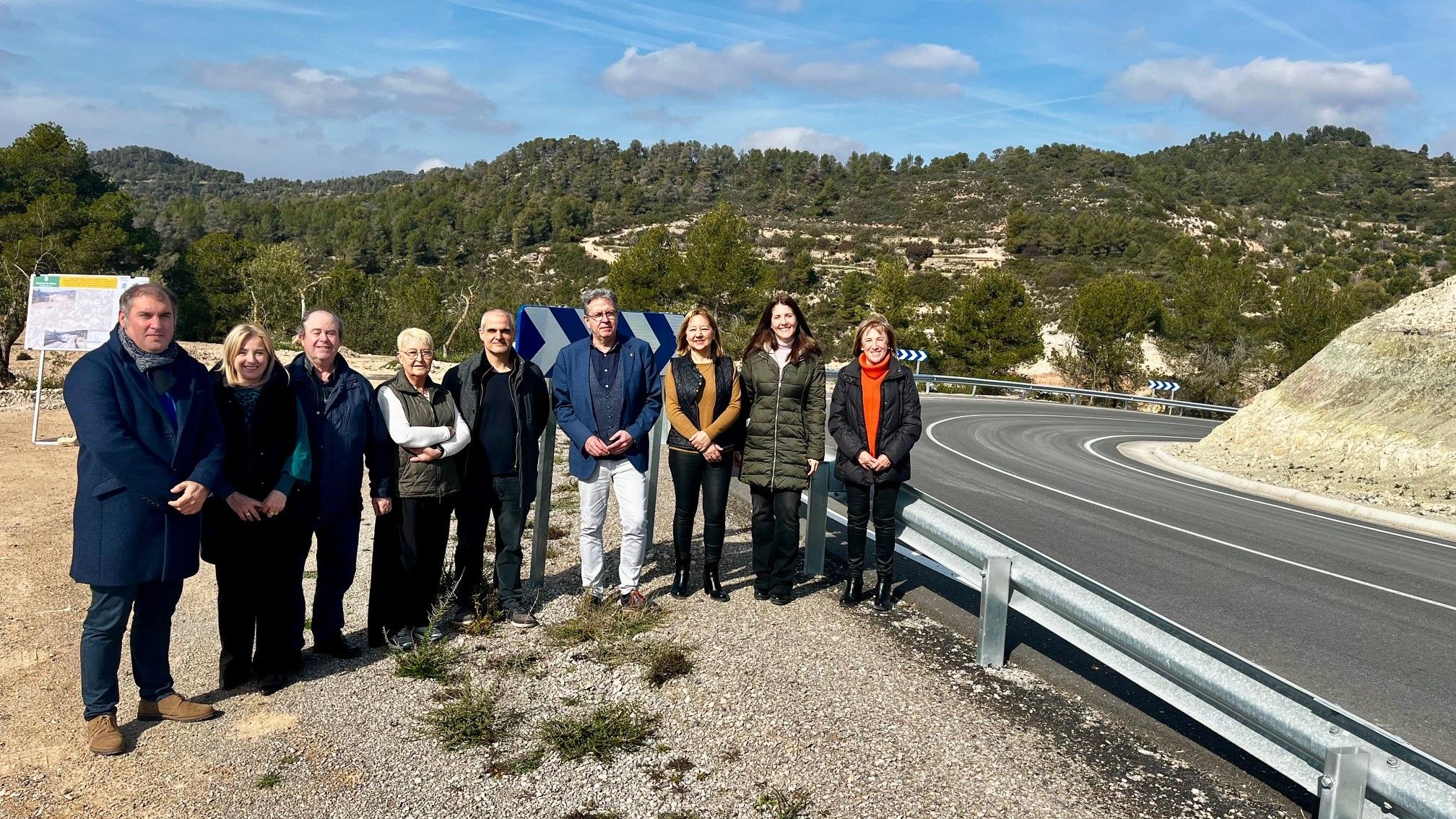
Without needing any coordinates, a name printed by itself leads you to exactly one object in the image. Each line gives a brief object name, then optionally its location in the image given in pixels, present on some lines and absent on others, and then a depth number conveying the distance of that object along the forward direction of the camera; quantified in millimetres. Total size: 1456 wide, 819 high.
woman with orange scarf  5621
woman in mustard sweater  5547
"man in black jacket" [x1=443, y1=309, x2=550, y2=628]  5043
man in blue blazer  5336
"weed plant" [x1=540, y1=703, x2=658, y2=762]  3615
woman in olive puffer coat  5590
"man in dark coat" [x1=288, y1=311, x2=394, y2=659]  4395
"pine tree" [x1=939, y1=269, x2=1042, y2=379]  43344
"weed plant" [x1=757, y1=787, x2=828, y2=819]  3186
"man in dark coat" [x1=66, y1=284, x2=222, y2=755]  3523
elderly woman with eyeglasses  4727
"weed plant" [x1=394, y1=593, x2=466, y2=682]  4379
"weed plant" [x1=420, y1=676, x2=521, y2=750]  3703
